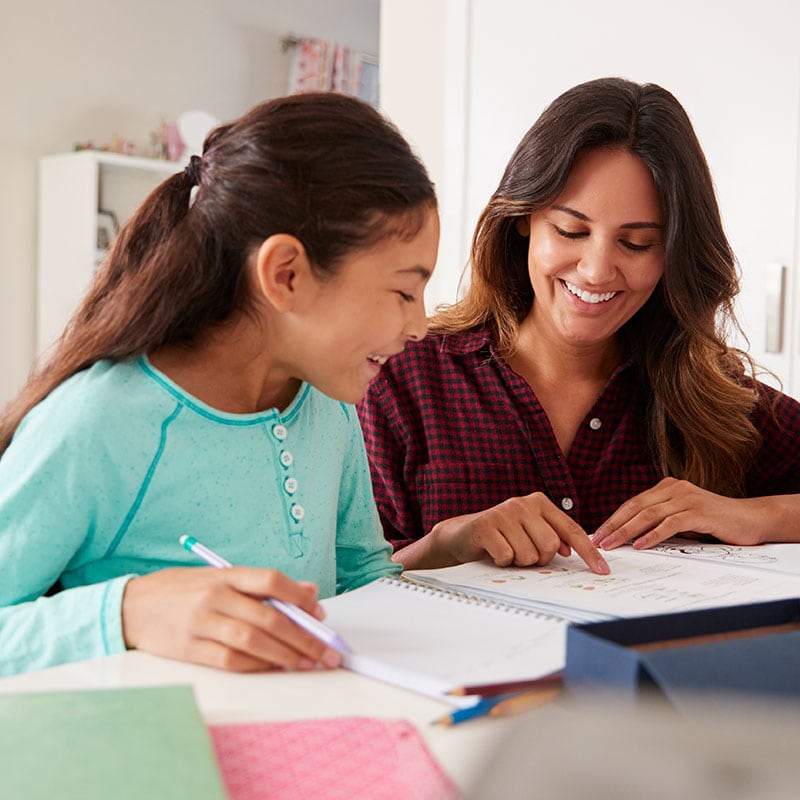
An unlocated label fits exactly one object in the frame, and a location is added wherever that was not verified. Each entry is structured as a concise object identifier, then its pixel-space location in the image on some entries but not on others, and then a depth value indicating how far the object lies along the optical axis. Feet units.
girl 3.17
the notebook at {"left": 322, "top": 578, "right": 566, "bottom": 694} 2.38
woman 5.20
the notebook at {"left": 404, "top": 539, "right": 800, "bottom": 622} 3.17
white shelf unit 16.01
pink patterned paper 1.76
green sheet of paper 1.65
